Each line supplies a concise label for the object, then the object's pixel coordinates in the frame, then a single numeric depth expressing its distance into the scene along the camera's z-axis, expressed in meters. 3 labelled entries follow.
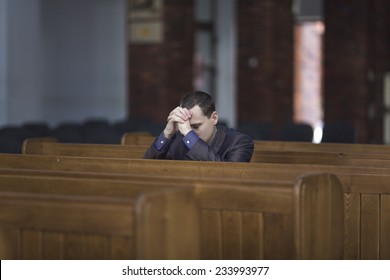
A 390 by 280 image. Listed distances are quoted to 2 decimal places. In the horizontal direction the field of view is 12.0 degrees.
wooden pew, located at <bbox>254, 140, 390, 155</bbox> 12.26
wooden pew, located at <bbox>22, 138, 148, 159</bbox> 11.40
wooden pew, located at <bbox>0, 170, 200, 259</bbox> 5.43
